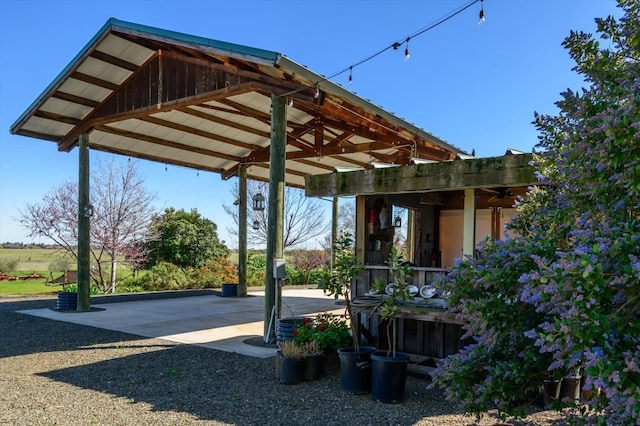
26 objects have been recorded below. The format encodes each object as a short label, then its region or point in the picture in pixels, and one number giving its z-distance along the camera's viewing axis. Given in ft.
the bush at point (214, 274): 57.26
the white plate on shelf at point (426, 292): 17.24
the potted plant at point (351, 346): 15.85
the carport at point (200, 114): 24.07
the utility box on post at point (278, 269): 23.20
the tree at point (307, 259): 72.28
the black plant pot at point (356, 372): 15.83
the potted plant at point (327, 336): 18.30
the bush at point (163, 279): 55.06
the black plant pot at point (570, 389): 14.98
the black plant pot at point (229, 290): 46.83
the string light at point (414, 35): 14.69
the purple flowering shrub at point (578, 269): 5.93
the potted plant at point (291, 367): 17.11
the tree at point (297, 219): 76.54
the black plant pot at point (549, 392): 14.64
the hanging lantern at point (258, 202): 35.47
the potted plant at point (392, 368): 14.85
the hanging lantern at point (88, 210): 34.60
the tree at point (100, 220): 56.70
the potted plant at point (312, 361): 17.39
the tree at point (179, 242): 61.21
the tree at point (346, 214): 92.63
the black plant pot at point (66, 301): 36.04
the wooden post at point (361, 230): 19.86
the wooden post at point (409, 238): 28.22
